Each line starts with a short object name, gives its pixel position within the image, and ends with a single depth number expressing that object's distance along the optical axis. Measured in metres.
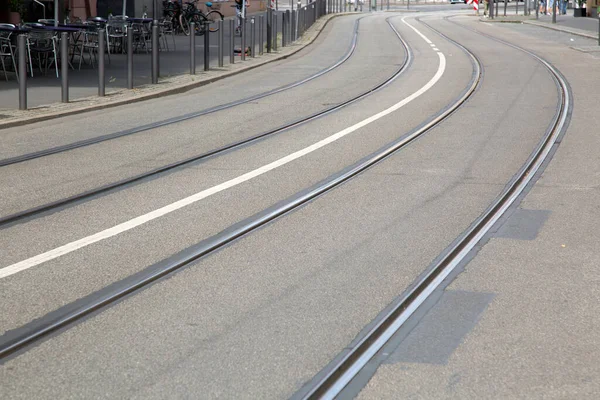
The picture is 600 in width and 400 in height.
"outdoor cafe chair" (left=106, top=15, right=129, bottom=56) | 24.06
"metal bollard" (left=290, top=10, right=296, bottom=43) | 32.76
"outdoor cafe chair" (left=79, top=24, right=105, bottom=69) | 21.55
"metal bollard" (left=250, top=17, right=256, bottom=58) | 26.12
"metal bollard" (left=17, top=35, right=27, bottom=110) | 14.01
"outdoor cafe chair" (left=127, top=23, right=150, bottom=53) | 25.45
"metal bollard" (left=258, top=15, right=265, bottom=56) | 27.80
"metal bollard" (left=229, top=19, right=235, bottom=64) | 24.00
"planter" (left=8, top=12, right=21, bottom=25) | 27.41
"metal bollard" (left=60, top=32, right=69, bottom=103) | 15.06
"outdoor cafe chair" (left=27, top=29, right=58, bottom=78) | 18.59
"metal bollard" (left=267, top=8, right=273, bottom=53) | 27.77
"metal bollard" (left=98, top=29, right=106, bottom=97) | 16.19
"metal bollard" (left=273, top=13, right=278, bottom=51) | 29.12
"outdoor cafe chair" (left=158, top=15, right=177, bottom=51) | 28.10
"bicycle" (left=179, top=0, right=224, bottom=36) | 34.41
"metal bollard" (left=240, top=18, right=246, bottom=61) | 25.16
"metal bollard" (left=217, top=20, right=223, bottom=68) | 22.02
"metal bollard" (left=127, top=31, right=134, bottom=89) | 17.51
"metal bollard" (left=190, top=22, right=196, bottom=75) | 20.65
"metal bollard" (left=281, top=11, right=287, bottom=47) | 30.81
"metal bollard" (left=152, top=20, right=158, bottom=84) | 18.39
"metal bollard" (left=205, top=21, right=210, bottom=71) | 21.91
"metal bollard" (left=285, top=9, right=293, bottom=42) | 31.95
